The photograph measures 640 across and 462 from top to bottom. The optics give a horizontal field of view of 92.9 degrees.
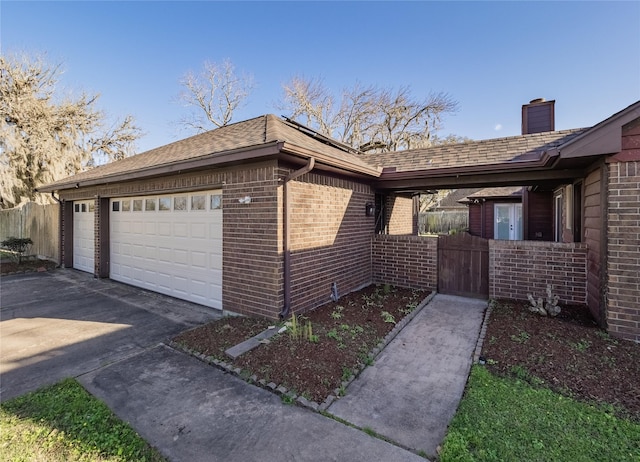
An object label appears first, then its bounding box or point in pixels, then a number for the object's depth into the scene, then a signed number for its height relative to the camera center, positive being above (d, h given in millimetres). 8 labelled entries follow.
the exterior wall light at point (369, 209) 8000 +481
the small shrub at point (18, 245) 11270 -709
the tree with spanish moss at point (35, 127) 15242 +5289
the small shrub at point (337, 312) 5492 -1610
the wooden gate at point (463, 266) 6883 -888
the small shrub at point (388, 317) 5394 -1637
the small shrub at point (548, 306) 5375 -1414
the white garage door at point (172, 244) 6285 -415
